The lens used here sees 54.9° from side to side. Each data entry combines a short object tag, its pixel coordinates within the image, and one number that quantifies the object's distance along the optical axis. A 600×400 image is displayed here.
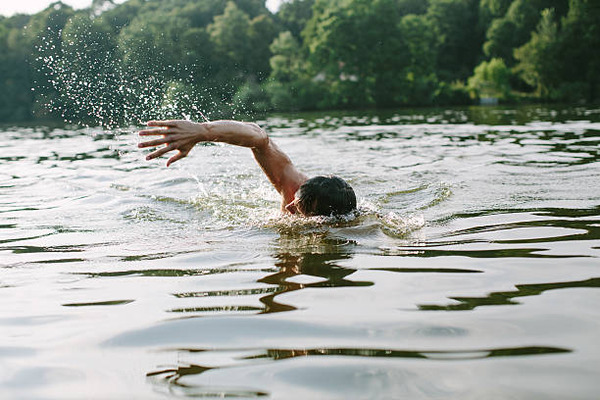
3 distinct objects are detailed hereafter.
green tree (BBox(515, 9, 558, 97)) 46.72
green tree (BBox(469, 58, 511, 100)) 49.53
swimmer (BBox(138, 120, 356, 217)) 3.98
